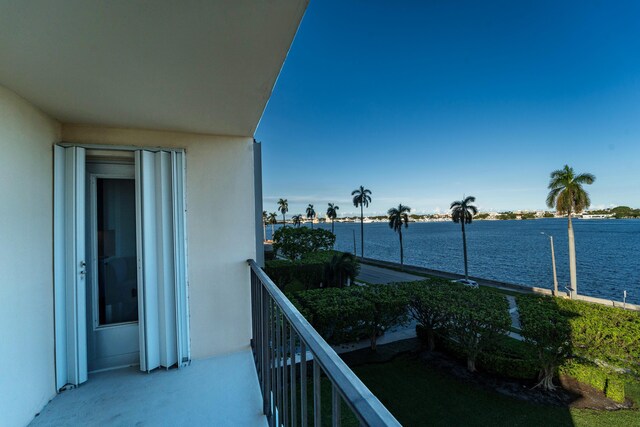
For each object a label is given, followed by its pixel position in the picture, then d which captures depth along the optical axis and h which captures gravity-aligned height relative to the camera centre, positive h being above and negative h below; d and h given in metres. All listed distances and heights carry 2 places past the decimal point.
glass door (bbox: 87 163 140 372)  2.07 -0.33
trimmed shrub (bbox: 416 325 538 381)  7.62 -4.34
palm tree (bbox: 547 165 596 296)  15.03 +1.06
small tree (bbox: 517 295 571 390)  6.62 -3.11
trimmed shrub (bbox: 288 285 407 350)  8.12 -2.82
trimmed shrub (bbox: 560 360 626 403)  6.77 -4.42
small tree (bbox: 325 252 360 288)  14.91 -2.82
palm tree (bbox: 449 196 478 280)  21.56 +0.35
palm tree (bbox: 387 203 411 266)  27.62 +0.03
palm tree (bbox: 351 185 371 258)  31.19 +2.54
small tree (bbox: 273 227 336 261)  22.52 -1.72
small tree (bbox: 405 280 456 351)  8.39 -2.86
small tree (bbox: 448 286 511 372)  7.38 -3.00
